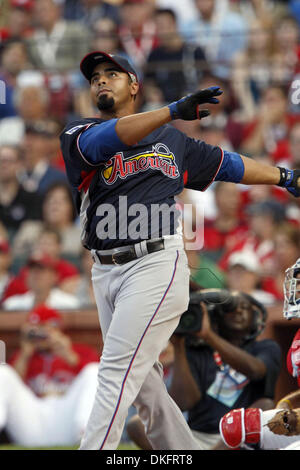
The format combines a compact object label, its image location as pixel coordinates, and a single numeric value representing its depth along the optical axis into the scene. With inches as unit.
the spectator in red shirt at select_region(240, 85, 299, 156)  708.0
